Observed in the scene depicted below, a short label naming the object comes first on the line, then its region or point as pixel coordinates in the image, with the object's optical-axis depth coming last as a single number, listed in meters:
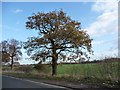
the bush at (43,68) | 15.70
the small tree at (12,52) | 27.74
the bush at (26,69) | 17.55
